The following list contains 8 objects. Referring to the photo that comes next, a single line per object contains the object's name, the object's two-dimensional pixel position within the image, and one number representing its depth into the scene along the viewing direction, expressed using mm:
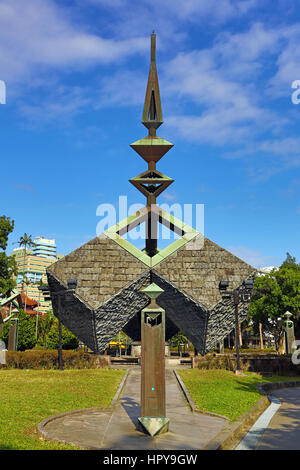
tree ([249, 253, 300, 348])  41250
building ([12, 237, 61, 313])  178125
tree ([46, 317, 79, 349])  36812
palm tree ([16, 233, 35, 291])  63119
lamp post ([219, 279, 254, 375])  19719
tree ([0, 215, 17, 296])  37469
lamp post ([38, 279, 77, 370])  19725
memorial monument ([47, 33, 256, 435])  20641
